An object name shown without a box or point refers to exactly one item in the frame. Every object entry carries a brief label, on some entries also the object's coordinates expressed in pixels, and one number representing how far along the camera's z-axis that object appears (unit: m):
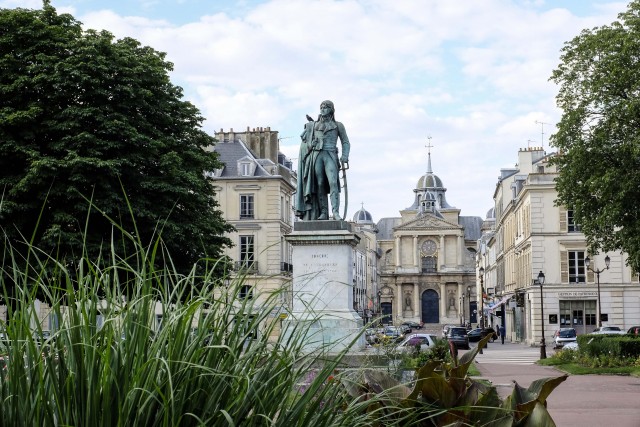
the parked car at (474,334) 65.94
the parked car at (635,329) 44.09
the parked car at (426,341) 18.69
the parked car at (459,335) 47.59
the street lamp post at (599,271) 45.04
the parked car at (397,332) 16.04
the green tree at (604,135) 32.25
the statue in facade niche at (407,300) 163.25
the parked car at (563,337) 47.38
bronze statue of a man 17.42
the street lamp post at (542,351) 39.41
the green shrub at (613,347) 30.11
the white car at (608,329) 48.54
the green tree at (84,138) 27.20
